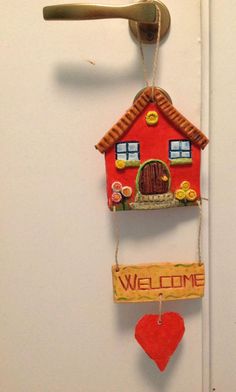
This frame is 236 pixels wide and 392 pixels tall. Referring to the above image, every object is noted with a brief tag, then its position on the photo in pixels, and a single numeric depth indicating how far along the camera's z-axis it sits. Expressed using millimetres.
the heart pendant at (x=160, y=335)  466
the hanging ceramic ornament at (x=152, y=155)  414
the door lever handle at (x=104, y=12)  379
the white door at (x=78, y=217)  434
